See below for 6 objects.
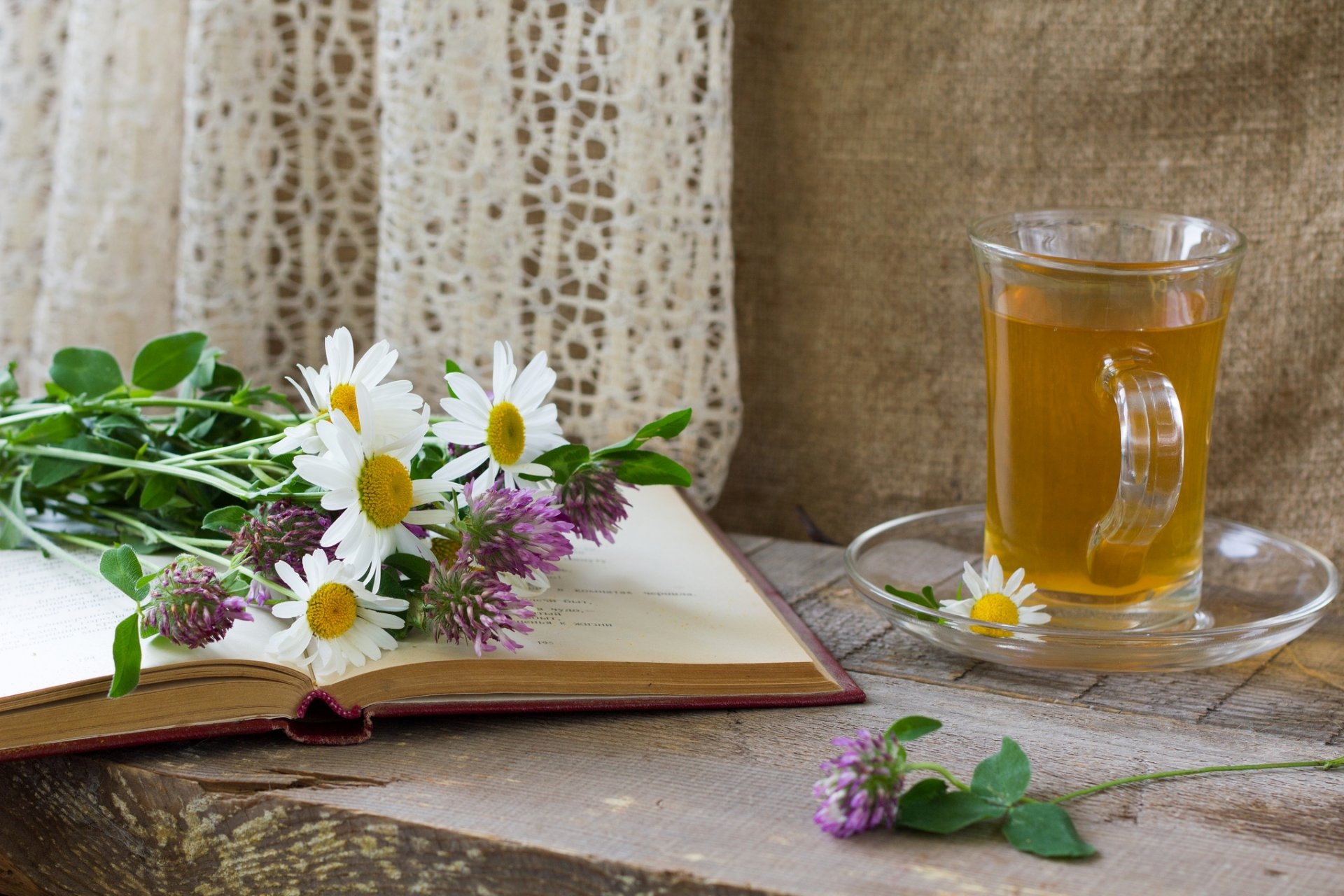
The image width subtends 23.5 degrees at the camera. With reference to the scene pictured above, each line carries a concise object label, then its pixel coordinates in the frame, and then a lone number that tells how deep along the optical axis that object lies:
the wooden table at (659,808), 0.79
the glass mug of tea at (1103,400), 0.87
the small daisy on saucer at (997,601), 0.90
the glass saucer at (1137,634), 0.87
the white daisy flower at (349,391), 0.85
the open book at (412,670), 0.83
